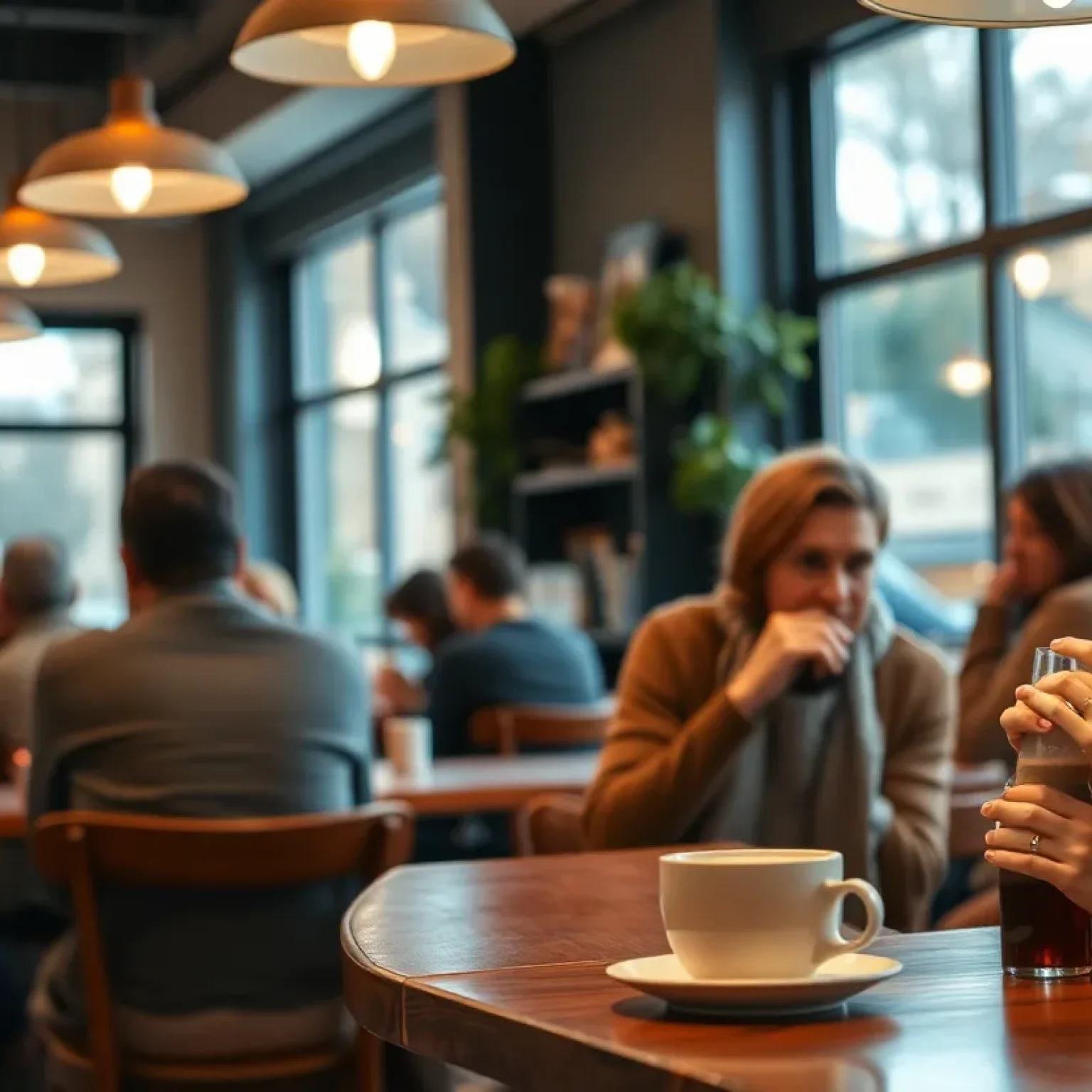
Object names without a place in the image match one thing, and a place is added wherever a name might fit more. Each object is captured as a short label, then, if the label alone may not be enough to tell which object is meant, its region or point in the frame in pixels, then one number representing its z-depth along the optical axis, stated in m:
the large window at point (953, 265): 5.30
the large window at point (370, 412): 8.98
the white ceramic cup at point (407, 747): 3.82
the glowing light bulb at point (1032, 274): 5.38
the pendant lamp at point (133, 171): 3.52
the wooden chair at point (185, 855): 2.42
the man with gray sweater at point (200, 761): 2.65
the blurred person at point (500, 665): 4.96
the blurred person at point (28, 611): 4.36
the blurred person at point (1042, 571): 3.94
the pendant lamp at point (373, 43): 2.62
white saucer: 1.10
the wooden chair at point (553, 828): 2.59
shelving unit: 6.34
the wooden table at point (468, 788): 3.45
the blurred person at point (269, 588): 6.41
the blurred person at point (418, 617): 6.12
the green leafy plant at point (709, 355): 5.90
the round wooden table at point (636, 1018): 0.99
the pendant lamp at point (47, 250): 4.27
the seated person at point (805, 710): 2.58
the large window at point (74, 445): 10.56
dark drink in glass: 1.29
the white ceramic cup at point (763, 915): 1.12
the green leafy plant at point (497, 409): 7.12
